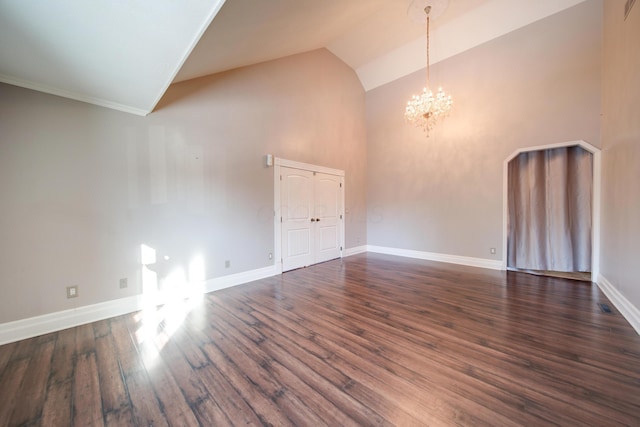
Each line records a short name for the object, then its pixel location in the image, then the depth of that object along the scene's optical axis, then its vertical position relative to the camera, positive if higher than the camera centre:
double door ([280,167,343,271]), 4.64 -0.11
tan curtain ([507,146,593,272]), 4.22 +0.02
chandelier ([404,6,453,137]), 4.12 +1.89
